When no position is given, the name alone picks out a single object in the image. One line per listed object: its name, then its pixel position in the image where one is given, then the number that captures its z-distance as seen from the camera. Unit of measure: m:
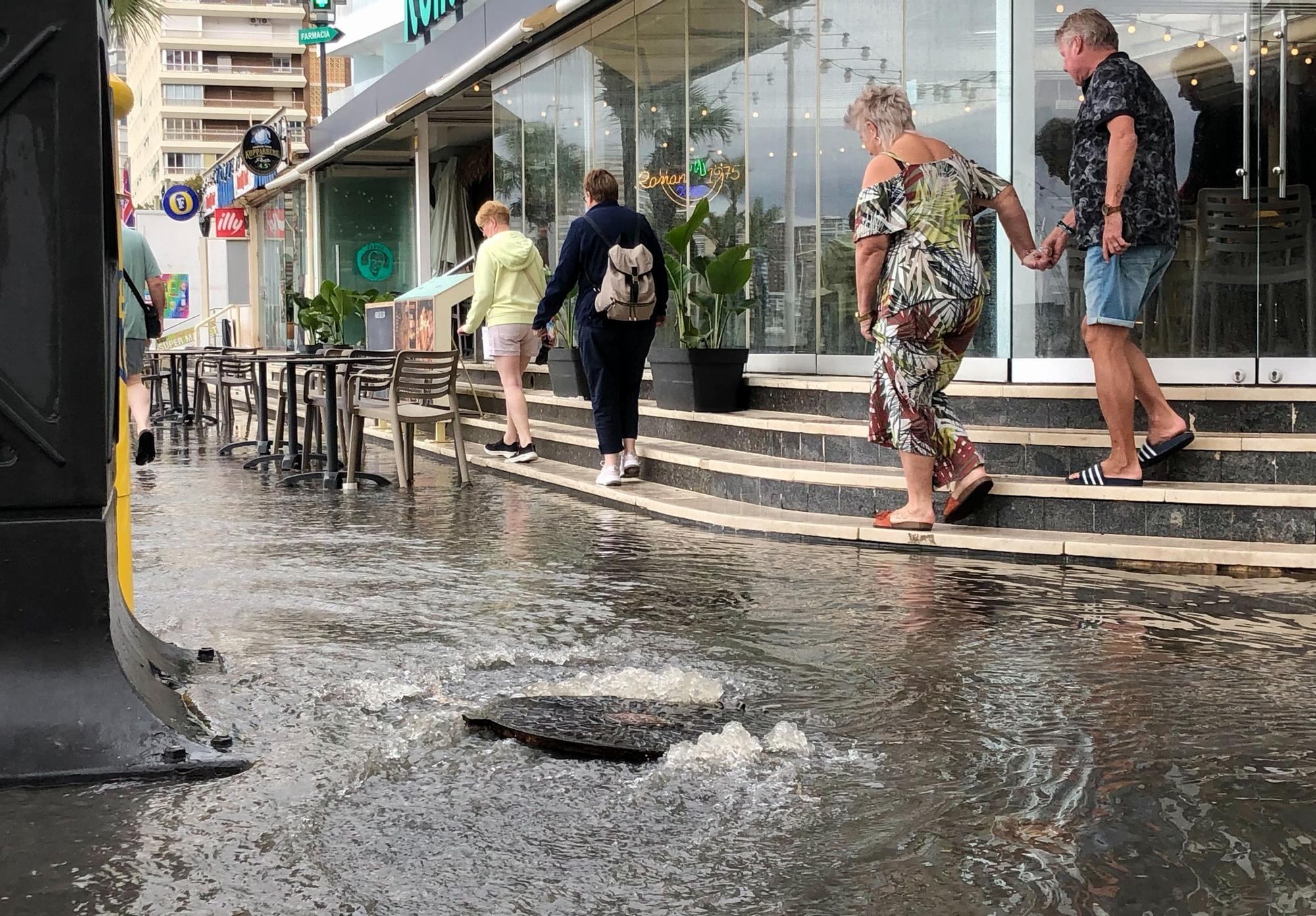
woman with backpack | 9.55
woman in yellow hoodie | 11.62
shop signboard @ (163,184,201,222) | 38.78
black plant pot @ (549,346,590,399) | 12.61
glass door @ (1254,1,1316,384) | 8.20
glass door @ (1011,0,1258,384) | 8.33
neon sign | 12.27
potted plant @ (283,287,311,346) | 22.95
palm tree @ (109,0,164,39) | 18.77
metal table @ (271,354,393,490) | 10.59
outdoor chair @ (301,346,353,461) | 11.51
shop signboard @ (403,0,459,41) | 19.94
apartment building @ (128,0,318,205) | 111.50
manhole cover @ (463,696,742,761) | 3.74
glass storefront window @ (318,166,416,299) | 29.25
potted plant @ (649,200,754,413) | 10.09
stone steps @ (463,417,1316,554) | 6.72
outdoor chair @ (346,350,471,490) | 10.44
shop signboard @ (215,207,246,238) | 38.16
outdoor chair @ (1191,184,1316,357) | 8.21
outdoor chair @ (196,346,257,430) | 15.32
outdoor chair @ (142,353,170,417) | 20.98
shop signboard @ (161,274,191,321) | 40.34
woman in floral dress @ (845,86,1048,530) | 6.93
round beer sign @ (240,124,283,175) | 29.56
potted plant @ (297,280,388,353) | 19.66
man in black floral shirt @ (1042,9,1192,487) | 6.77
